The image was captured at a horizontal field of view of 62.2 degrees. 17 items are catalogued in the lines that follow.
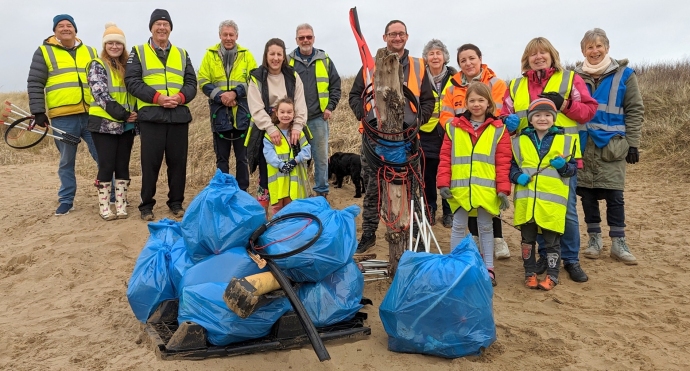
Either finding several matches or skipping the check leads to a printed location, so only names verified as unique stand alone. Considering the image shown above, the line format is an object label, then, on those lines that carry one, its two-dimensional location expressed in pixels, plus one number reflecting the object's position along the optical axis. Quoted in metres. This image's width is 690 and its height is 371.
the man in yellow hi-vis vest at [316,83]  6.39
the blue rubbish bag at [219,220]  3.77
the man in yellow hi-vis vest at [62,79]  6.47
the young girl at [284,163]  5.62
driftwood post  4.55
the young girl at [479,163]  4.70
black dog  7.97
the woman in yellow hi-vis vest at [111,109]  6.28
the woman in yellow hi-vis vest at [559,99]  4.84
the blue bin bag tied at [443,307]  3.42
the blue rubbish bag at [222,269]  3.62
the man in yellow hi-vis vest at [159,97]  6.18
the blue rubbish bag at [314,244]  3.61
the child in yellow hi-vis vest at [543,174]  4.71
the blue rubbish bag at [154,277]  3.91
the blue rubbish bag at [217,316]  3.47
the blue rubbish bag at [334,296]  3.77
